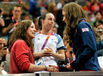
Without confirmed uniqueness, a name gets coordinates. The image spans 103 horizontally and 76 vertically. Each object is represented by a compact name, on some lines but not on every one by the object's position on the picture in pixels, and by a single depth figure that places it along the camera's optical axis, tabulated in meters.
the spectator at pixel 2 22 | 17.29
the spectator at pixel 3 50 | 11.55
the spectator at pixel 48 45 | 11.35
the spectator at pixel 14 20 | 16.37
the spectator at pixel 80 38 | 8.01
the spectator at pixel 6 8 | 21.60
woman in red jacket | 8.98
